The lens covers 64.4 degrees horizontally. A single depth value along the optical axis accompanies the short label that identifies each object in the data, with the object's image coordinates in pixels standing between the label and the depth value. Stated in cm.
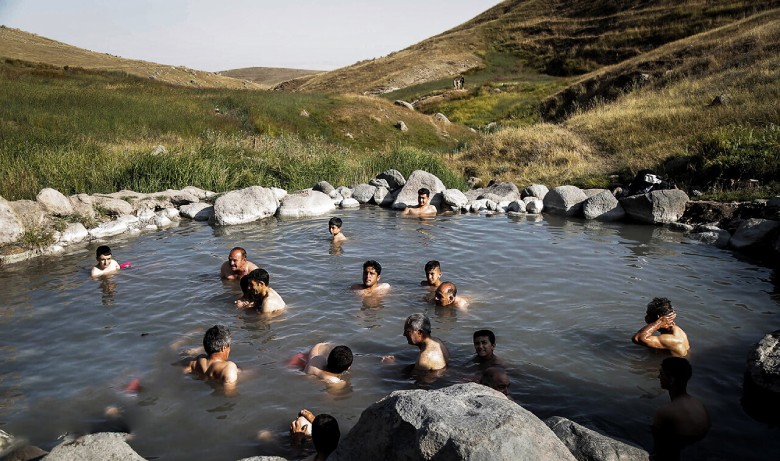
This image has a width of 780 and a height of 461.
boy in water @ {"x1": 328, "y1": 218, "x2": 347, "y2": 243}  1404
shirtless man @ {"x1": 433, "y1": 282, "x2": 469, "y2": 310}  990
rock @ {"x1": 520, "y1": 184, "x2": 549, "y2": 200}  1911
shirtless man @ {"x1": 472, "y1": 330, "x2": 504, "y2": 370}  766
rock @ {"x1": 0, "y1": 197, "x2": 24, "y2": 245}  1307
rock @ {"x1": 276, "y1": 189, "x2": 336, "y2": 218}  1755
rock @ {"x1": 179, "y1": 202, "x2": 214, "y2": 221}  1678
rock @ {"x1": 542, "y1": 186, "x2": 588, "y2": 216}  1761
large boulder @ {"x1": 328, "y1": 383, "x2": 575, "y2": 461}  396
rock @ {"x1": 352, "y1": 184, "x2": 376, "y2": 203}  1970
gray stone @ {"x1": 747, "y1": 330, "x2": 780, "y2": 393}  667
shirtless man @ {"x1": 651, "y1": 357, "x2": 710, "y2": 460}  601
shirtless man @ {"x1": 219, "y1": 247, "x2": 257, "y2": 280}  1097
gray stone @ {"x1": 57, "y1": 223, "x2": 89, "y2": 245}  1409
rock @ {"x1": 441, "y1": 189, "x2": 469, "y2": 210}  1861
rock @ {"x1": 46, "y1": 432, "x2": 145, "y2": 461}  503
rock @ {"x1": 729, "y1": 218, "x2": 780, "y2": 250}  1295
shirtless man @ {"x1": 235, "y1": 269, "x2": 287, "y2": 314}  970
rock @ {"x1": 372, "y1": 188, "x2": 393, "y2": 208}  1955
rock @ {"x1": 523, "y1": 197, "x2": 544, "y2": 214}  1802
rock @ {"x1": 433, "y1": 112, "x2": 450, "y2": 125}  4091
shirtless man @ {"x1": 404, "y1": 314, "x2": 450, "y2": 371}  773
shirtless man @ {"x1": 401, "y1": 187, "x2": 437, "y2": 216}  1772
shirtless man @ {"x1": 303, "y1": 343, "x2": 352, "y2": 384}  728
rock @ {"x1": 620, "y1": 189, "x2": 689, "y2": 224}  1590
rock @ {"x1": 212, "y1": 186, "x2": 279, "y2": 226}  1639
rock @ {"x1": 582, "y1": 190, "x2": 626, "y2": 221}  1680
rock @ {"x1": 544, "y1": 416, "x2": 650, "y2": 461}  518
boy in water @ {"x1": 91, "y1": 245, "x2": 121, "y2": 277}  1155
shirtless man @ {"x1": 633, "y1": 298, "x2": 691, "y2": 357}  807
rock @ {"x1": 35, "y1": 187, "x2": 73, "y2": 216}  1430
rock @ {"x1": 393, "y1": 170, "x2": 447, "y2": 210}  1891
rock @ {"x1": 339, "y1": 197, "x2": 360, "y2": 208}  1909
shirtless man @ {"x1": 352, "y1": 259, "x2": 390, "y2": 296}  1058
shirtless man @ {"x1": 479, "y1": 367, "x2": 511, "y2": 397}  700
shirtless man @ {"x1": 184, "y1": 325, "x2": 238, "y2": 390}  746
